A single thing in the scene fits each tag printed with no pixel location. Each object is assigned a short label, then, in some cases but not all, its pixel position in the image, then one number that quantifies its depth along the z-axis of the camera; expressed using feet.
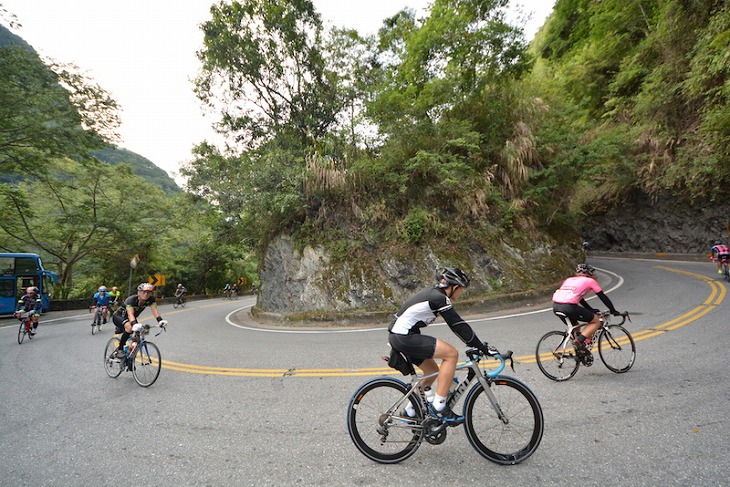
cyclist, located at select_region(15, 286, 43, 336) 31.19
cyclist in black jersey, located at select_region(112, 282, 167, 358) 17.38
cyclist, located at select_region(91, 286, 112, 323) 37.87
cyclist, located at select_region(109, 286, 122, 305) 42.70
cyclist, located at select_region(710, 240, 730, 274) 36.55
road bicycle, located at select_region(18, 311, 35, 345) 30.25
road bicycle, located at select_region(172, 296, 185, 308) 72.49
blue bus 53.36
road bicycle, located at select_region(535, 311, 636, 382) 14.55
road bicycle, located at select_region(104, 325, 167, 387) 16.81
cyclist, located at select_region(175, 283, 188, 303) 71.78
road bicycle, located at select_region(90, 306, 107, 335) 35.56
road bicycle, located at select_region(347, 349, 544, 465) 8.96
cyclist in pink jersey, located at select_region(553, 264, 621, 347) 14.84
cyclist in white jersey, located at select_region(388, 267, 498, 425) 8.96
